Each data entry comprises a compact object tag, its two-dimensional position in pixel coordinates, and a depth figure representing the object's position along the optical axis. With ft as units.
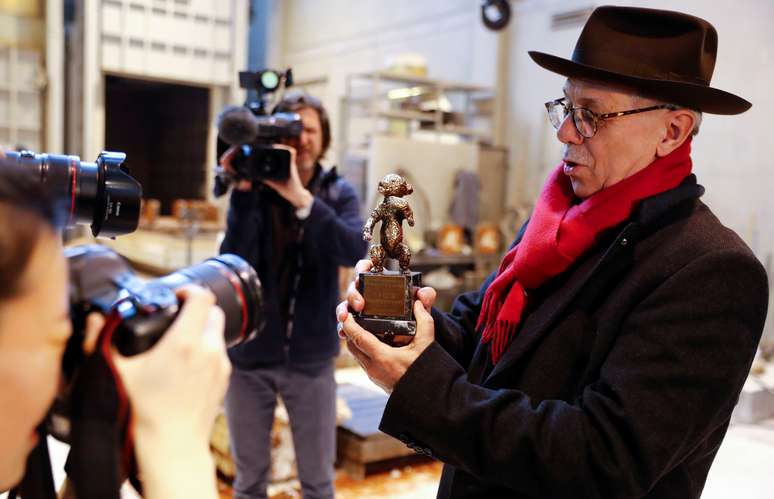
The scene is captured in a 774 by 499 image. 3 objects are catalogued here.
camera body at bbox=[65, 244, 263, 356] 2.33
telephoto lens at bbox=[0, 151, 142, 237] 4.34
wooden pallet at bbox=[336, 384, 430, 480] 11.34
